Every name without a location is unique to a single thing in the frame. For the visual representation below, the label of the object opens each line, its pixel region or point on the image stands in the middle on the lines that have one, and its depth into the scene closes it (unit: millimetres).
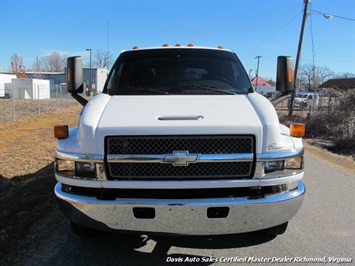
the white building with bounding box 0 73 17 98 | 62159
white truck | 3148
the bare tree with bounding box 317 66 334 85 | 104312
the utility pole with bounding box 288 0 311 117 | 24484
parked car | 39656
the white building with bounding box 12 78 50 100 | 60219
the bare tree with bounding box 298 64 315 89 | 95425
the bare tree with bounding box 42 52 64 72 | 126188
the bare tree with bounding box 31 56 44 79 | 120569
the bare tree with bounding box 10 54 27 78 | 100312
